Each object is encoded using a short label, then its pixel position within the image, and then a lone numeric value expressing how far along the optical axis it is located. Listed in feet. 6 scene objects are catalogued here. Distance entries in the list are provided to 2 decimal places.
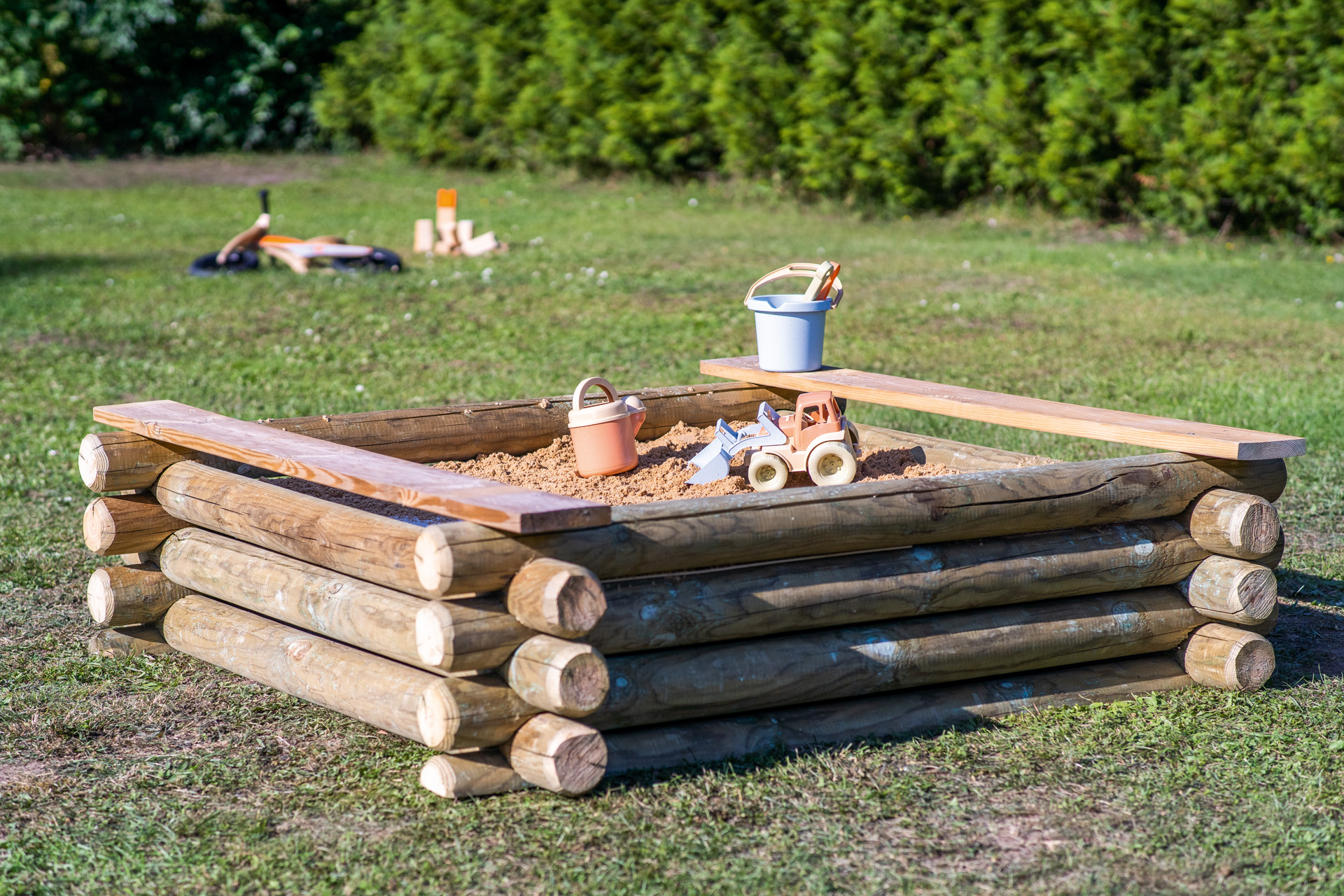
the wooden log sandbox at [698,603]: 10.05
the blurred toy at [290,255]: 36.14
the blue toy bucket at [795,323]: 15.51
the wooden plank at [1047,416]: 12.30
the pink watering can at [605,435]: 14.43
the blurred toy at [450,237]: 40.19
